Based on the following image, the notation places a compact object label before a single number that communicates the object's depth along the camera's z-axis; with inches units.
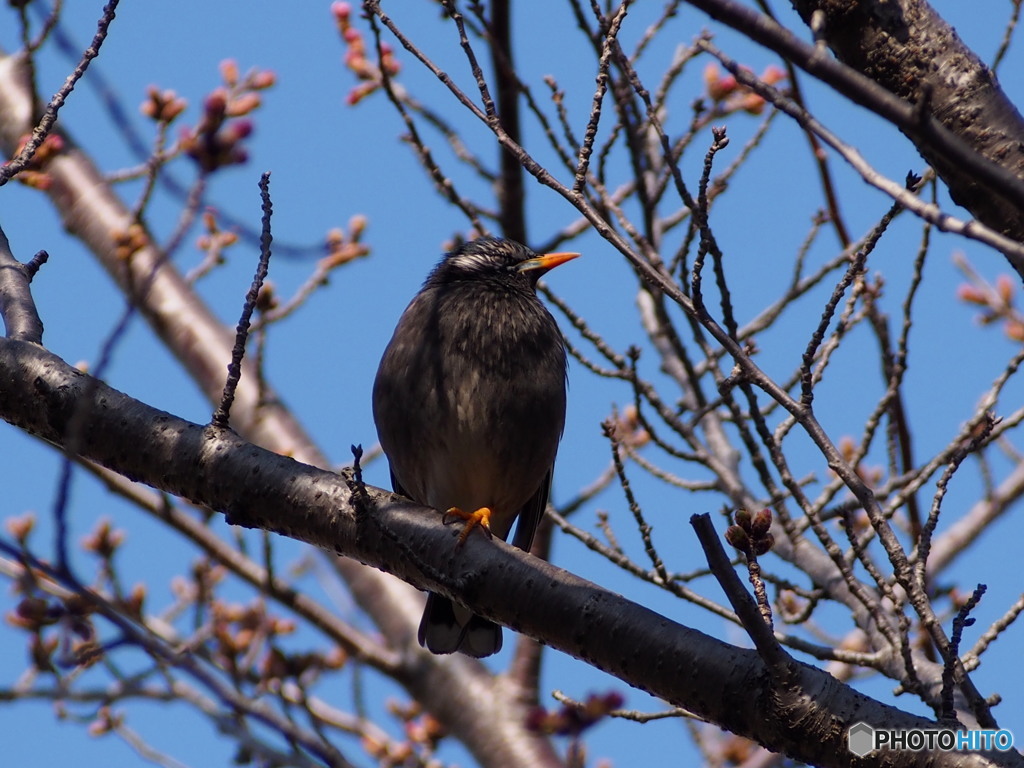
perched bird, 363.3
